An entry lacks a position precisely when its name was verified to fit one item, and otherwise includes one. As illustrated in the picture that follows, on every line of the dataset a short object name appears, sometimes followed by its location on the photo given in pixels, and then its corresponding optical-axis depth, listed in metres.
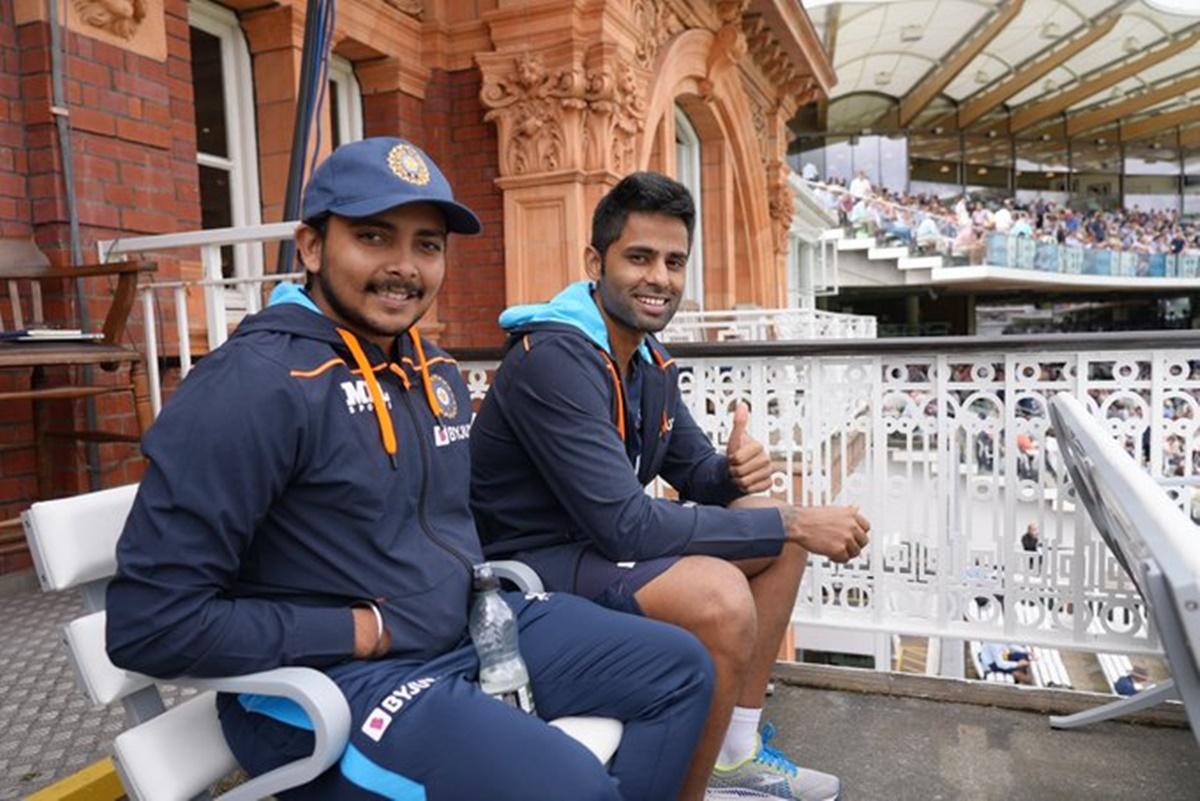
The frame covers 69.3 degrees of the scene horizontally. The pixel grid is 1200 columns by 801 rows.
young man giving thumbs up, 1.87
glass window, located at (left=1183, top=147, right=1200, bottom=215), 39.44
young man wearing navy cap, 1.26
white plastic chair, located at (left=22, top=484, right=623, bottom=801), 1.28
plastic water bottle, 1.52
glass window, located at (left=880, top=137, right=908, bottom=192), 36.31
